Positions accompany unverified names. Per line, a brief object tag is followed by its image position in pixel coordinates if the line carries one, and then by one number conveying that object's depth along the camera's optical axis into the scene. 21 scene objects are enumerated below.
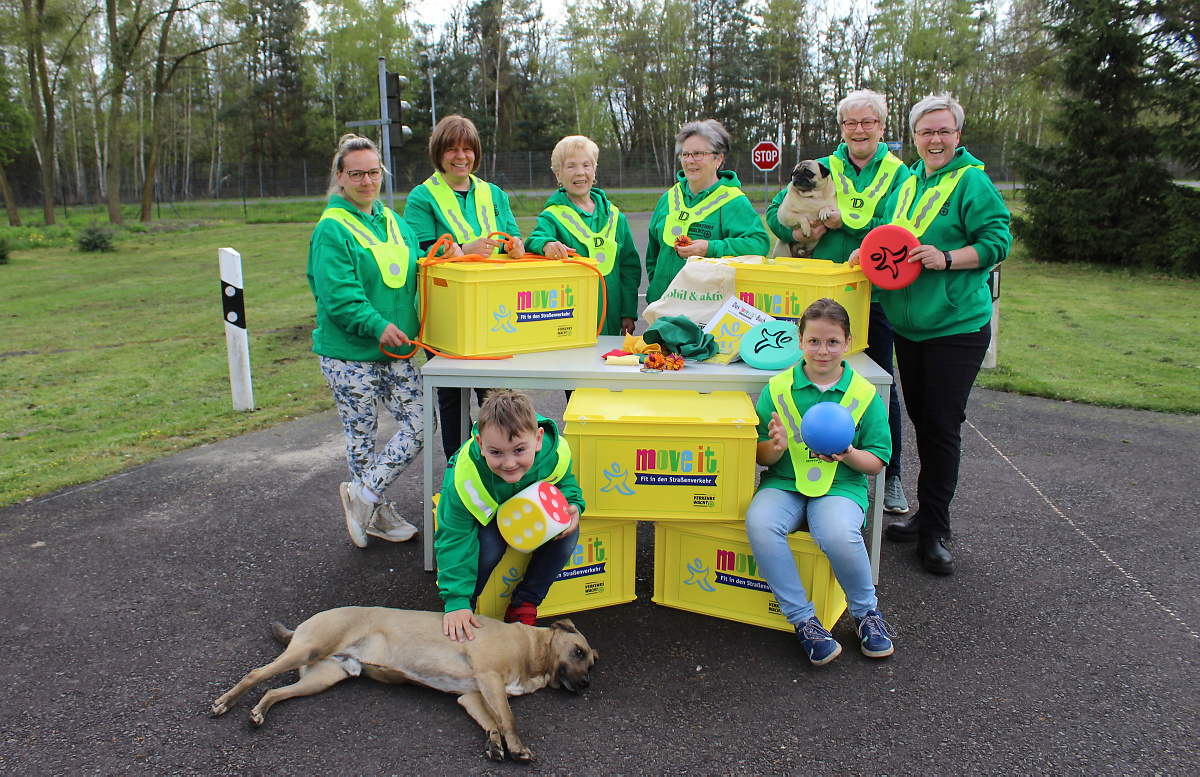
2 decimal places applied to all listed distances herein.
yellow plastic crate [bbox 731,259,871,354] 3.76
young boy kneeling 2.97
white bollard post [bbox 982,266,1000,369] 7.79
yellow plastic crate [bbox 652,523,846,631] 3.37
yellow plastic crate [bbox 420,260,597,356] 3.79
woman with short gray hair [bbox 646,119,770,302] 4.13
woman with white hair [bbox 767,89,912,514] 3.93
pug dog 3.98
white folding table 3.60
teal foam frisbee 3.65
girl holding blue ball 3.20
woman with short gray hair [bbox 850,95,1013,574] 3.58
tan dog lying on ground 2.88
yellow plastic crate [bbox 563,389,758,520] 3.34
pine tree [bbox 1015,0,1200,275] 13.76
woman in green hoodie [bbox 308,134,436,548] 3.71
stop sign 25.98
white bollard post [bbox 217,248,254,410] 6.29
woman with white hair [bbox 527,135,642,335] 4.20
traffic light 10.43
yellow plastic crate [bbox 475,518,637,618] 3.44
